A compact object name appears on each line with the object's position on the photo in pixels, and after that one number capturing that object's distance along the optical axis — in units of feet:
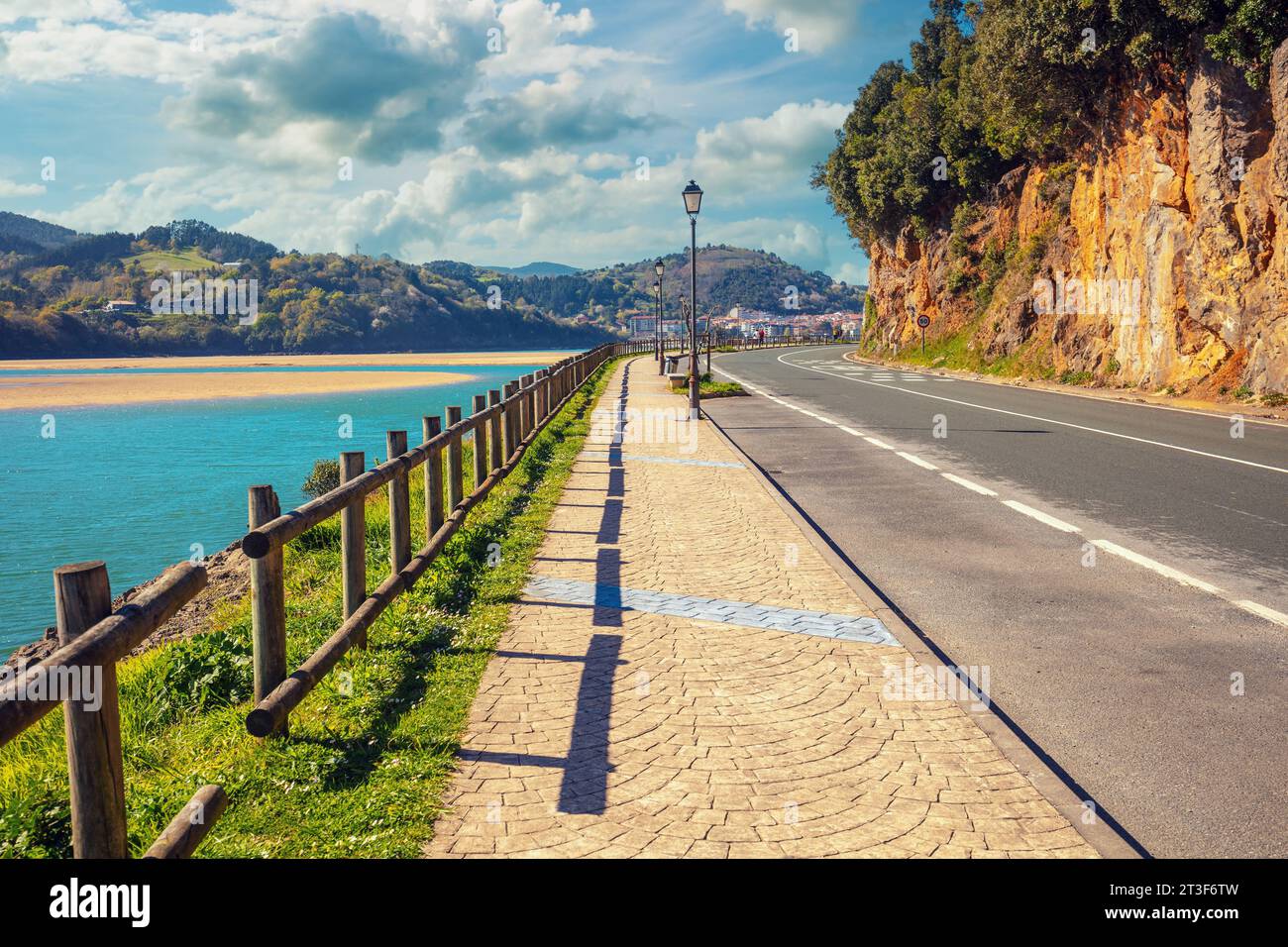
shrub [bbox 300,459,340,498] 73.41
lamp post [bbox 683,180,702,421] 73.41
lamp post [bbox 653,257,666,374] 147.05
